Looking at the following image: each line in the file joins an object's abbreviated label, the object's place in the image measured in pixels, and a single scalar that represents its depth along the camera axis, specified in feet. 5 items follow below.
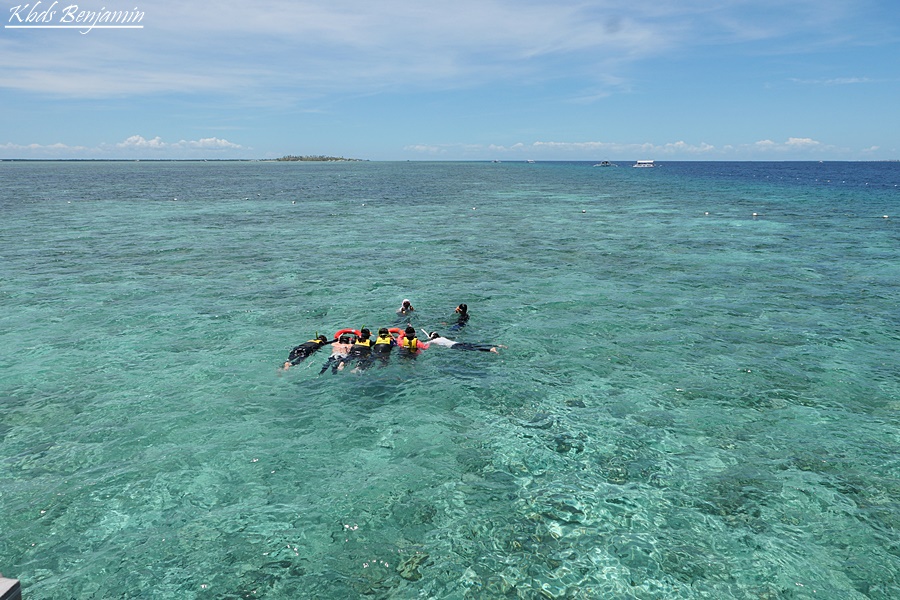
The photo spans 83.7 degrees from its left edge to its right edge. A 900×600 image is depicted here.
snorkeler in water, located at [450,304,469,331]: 76.17
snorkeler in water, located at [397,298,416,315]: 79.61
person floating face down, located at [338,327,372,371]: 61.72
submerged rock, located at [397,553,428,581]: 32.91
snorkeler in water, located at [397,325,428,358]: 64.39
